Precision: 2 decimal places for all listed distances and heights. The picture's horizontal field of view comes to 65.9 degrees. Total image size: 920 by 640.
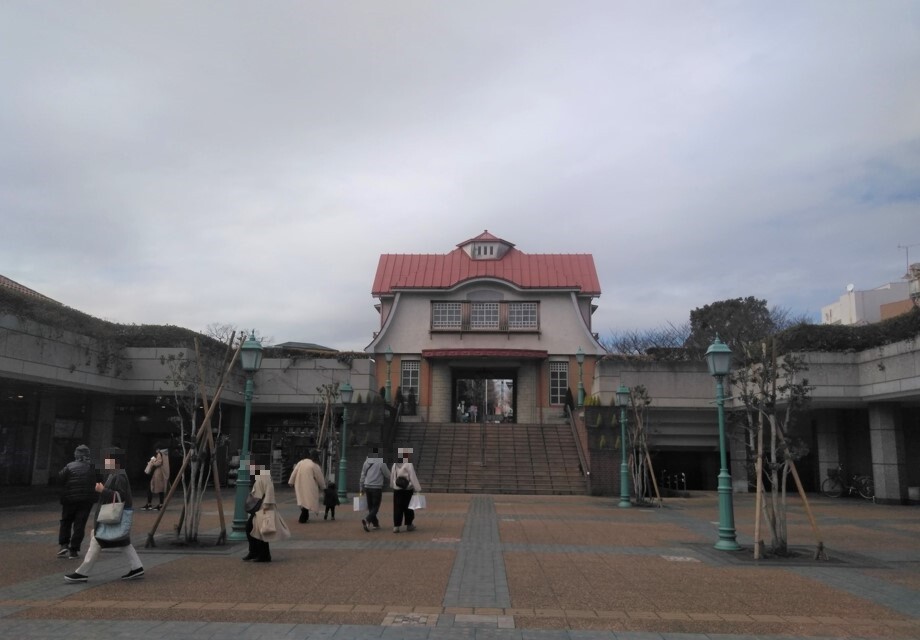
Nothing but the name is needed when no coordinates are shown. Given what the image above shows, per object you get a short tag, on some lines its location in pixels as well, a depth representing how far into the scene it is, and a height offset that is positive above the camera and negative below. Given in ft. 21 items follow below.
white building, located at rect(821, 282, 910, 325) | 183.52 +36.37
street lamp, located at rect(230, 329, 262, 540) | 39.81 +0.88
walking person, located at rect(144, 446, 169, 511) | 53.78 -3.30
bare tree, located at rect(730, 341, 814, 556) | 36.06 +0.35
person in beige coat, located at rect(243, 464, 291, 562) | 31.83 -4.18
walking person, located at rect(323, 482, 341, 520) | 50.31 -4.67
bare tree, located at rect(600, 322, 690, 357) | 134.82 +17.96
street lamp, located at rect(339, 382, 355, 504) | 66.60 -0.69
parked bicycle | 78.64 -5.14
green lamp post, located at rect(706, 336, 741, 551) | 37.60 -1.73
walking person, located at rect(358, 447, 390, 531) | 44.65 -3.32
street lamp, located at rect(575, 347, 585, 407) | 96.89 +8.70
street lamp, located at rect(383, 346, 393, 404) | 97.14 +10.15
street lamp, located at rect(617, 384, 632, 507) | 63.05 -2.33
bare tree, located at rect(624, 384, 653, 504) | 66.03 -0.31
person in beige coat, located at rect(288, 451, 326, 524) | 46.34 -3.38
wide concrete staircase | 77.71 -2.84
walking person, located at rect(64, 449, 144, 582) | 27.22 -4.35
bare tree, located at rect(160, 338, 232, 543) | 37.24 -1.75
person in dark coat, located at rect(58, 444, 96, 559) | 33.06 -3.27
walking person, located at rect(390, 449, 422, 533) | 43.47 -3.48
